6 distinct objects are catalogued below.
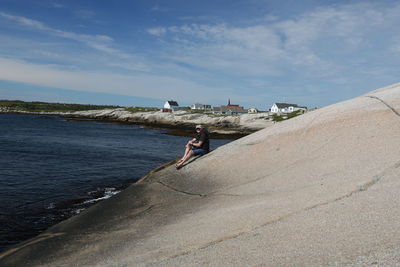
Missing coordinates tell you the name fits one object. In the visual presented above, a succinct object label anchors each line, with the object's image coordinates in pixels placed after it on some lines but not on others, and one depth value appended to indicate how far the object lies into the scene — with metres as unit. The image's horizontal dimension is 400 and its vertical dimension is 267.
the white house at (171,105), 154.38
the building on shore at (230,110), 128.70
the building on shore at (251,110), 142.81
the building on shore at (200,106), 166.24
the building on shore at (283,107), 121.78
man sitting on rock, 12.87
